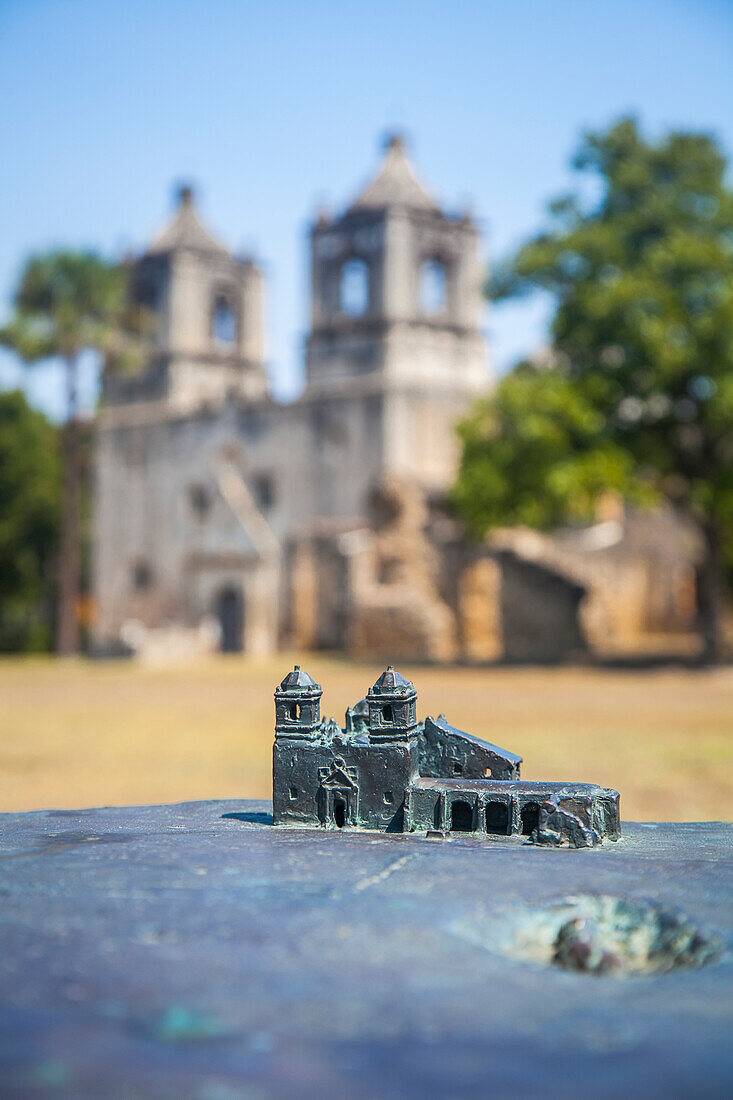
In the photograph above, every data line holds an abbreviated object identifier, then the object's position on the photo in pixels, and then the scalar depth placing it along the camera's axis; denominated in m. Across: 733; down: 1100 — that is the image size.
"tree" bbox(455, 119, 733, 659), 20.59
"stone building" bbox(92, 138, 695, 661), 29.30
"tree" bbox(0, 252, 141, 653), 29.25
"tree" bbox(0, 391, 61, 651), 38.28
